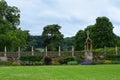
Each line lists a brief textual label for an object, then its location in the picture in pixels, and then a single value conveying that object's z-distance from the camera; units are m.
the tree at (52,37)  74.97
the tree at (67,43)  86.24
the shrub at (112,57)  39.73
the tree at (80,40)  67.16
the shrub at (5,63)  34.81
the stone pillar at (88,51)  39.42
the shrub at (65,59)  37.17
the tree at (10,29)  46.05
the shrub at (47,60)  35.91
